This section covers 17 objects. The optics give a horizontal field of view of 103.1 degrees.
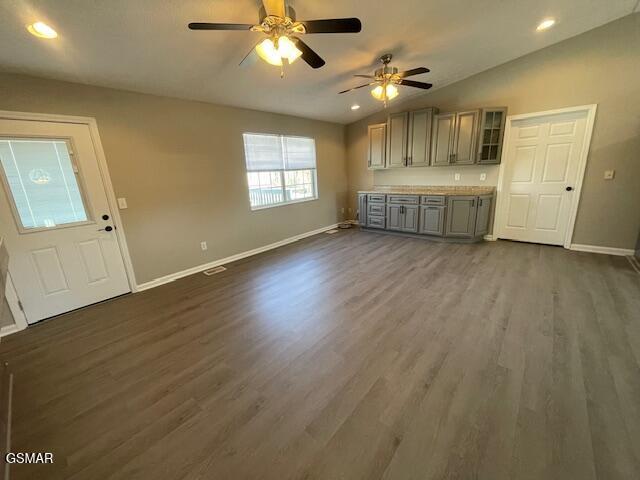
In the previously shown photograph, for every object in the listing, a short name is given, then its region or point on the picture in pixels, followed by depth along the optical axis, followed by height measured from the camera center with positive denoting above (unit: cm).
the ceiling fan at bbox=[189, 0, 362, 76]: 175 +105
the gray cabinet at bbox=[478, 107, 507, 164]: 428 +59
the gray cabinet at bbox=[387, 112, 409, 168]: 510 +72
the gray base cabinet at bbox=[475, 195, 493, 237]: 451 -76
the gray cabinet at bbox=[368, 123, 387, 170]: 543 +66
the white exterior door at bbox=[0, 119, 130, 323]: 245 -26
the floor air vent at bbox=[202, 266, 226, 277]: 382 -130
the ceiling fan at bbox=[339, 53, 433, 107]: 325 +120
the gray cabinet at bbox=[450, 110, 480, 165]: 437 +58
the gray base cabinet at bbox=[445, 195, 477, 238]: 452 -78
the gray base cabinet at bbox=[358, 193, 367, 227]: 575 -72
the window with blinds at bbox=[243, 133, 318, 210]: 453 +23
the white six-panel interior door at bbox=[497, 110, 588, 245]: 395 -14
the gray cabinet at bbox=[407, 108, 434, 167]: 481 +70
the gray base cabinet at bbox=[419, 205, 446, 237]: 476 -86
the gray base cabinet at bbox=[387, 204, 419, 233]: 506 -86
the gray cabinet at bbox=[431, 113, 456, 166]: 460 +62
